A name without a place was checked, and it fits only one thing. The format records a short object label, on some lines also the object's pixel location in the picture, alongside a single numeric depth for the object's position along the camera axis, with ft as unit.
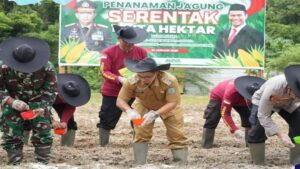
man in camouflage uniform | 23.77
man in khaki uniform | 23.60
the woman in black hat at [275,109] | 22.73
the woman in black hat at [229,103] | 28.15
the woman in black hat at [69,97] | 28.32
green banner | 52.33
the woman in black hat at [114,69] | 29.99
